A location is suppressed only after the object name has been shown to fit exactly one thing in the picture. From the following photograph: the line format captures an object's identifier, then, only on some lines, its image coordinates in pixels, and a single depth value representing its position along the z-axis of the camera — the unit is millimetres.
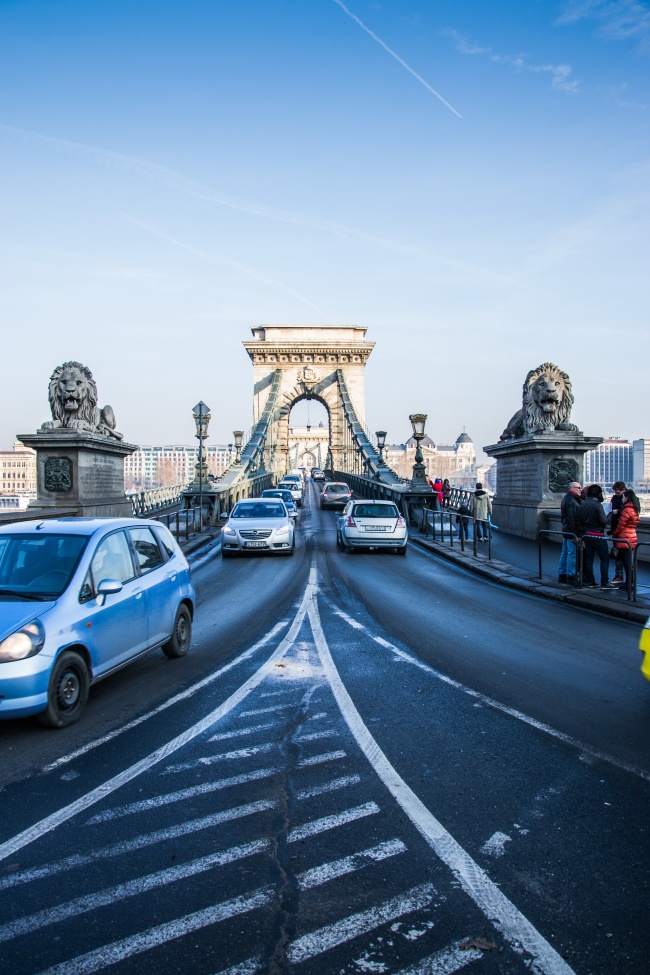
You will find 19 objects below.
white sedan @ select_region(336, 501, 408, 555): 17688
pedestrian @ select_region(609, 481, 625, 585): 11594
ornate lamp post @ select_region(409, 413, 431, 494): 24641
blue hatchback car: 4801
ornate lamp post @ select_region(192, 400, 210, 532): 25688
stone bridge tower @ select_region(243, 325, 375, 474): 69438
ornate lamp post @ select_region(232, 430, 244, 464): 47853
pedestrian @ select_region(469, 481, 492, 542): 19844
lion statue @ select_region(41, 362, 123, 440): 18828
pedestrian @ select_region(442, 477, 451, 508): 31078
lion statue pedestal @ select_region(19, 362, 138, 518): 18062
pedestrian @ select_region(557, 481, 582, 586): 11967
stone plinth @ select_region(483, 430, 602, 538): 19891
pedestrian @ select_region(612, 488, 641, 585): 11094
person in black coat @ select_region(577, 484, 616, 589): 11219
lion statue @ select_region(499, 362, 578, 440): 20516
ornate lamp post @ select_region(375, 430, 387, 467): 38156
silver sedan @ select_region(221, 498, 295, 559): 17250
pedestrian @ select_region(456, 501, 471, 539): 18734
